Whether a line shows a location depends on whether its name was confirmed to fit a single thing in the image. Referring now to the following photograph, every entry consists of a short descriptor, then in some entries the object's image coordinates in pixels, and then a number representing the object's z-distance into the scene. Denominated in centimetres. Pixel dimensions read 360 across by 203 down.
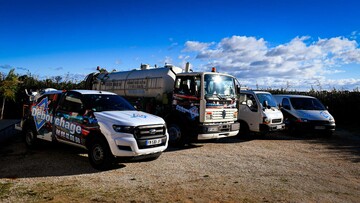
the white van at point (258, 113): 1181
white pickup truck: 651
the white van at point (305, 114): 1312
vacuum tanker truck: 945
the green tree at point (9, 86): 1717
